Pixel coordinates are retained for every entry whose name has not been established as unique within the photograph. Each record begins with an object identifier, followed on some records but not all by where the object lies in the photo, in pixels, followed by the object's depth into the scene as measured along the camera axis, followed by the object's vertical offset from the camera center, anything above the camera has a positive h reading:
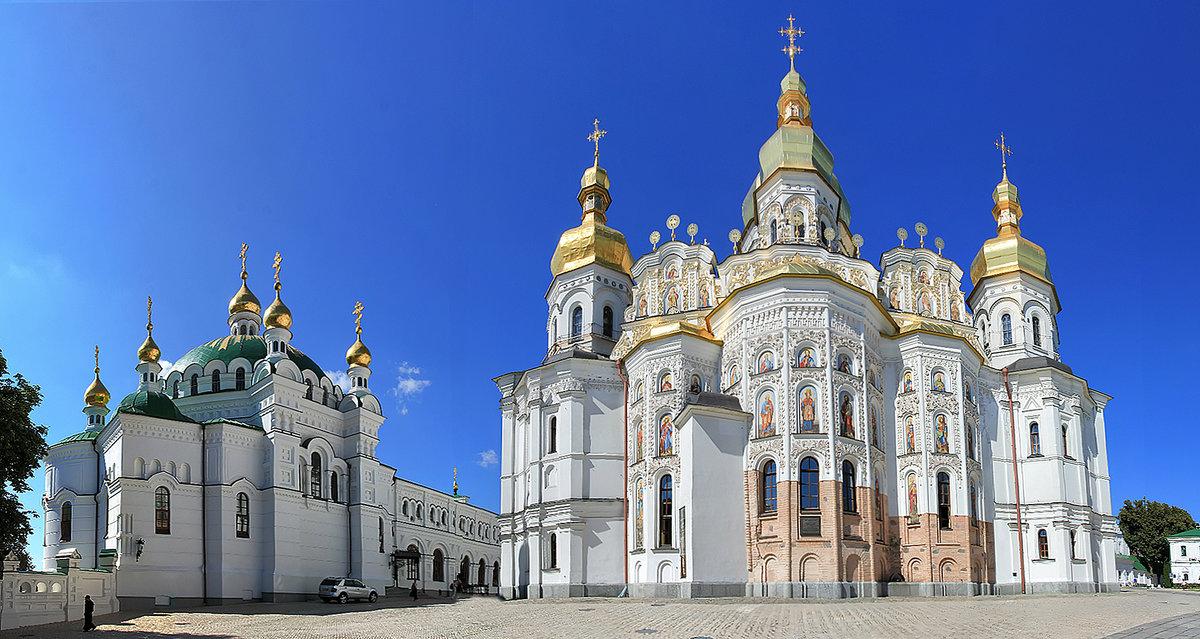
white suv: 33.88 -4.18
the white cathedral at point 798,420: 28.67 +1.26
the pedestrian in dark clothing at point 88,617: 21.76 -3.17
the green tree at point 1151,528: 62.62 -5.10
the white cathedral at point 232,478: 33.25 -0.23
